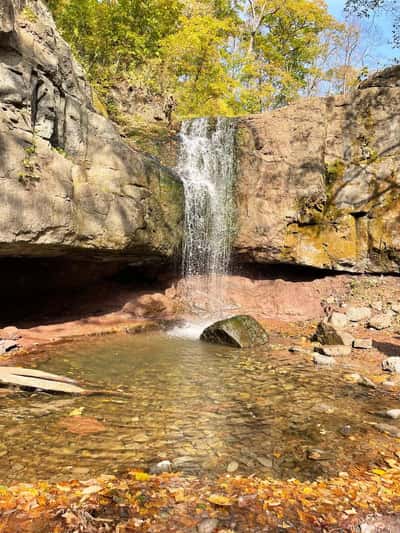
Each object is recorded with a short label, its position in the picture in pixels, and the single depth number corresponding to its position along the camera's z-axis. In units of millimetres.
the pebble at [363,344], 7657
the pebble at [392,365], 6156
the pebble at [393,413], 4215
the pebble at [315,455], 3277
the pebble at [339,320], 9427
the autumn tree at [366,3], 9584
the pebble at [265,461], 3164
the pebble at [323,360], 6532
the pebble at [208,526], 2283
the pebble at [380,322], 9032
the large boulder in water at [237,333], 7868
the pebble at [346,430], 3757
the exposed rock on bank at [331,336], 7902
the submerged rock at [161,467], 2973
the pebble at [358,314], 9609
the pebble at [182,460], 3150
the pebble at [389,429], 3773
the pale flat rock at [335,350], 7211
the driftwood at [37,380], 4671
